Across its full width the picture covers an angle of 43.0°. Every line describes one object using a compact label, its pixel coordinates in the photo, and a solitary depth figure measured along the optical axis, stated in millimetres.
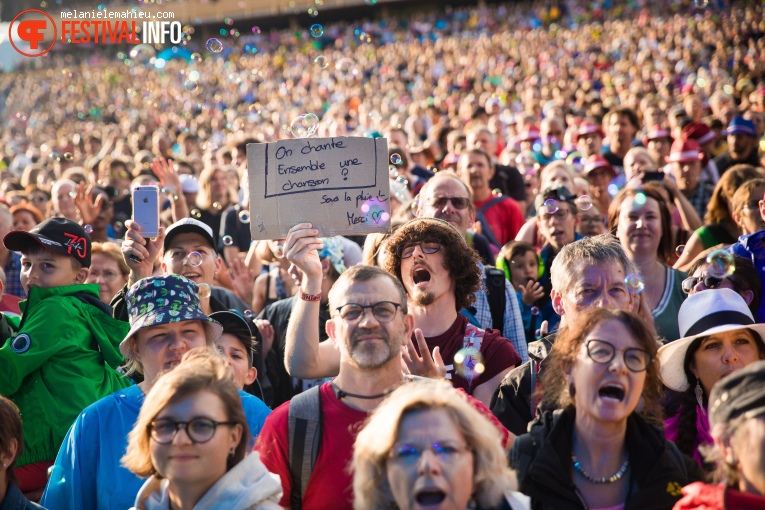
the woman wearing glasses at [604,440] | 3057
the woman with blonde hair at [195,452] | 2932
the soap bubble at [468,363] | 4008
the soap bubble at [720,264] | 4375
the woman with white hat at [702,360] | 3684
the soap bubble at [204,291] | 4734
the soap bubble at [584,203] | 6102
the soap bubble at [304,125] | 5566
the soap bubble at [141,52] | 10223
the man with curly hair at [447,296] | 4094
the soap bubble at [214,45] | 8128
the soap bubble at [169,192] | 7420
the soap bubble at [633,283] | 4006
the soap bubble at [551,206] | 6012
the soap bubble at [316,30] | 8164
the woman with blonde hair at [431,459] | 2652
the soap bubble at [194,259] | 5180
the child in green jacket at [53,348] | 4227
